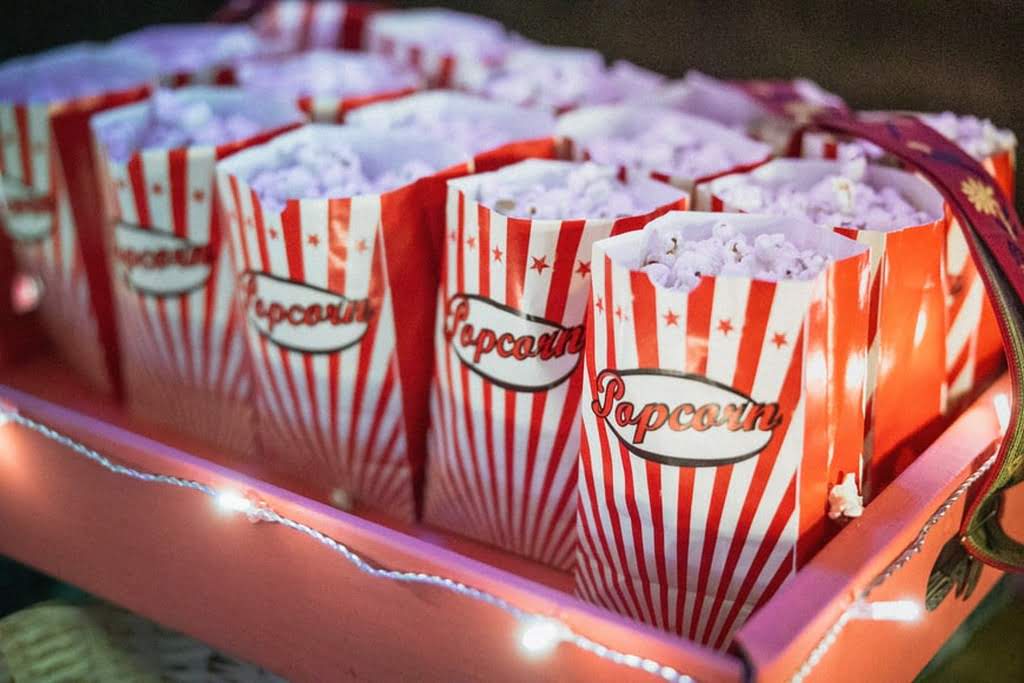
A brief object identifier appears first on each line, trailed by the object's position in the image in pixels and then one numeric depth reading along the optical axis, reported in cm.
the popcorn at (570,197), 112
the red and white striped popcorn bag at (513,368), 105
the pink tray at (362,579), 84
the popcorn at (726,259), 88
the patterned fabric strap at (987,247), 97
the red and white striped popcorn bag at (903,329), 102
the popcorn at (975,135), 127
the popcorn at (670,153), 129
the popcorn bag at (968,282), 120
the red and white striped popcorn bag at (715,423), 85
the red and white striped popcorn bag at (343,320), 117
